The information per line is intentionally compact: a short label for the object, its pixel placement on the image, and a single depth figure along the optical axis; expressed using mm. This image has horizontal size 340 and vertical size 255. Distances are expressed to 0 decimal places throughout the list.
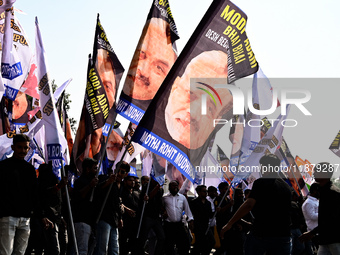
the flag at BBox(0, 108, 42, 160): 10531
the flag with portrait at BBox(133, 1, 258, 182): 7586
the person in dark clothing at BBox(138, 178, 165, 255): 12633
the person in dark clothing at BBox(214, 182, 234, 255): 14531
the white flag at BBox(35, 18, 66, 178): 8234
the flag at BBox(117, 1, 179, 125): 8820
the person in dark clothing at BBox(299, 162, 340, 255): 7398
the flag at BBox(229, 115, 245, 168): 17938
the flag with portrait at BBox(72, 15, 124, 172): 10047
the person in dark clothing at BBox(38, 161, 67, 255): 9430
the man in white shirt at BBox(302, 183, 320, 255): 10734
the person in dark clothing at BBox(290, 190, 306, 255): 12844
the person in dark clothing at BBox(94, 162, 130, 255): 9508
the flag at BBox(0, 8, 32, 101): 10328
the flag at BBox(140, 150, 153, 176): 15891
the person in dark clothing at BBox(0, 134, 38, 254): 6980
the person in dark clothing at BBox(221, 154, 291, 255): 7152
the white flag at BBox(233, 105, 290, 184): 15719
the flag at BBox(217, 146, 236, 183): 21859
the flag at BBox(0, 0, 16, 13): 9758
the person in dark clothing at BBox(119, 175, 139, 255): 12961
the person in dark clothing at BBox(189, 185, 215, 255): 13516
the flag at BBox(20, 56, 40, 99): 13406
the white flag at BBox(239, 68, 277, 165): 15930
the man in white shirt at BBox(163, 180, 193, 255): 12992
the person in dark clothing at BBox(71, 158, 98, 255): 9109
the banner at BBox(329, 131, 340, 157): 23000
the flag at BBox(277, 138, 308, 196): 18625
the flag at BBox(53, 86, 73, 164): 13684
